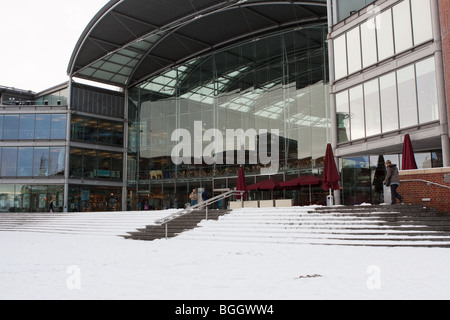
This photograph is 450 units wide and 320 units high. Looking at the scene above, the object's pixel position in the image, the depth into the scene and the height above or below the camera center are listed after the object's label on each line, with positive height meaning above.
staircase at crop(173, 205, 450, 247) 12.80 -0.82
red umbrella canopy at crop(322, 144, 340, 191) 18.57 +1.23
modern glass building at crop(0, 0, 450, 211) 20.56 +6.90
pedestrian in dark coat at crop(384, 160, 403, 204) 14.95 +0.73
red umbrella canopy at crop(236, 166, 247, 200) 23.86 +1.12
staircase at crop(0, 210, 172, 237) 22.12 -0.93
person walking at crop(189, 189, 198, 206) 24.97 +0.36
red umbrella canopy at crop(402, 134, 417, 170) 16.61 +1.69
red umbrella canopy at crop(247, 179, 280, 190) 24.72 +1.01
